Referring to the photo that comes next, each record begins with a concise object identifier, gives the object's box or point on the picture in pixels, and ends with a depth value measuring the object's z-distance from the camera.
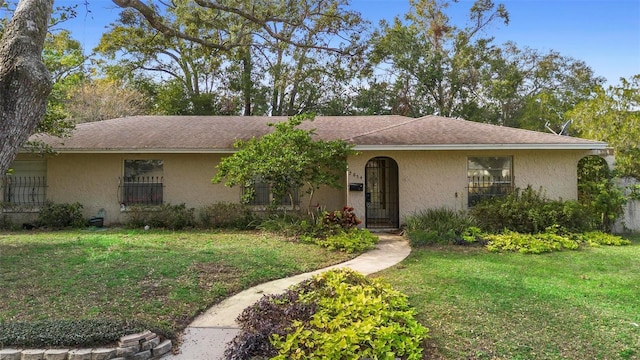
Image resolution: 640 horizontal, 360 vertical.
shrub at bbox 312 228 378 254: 8.80
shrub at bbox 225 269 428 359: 3.73
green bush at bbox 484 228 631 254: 8.75
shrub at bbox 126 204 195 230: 11.73
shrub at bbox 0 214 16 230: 11.85
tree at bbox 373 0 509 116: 27.41
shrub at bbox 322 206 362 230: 10.12
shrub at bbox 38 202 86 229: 11.75
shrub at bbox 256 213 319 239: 10.10
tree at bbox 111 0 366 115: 12.38
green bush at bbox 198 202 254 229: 11.88
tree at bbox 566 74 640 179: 12.78
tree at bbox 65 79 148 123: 23.64
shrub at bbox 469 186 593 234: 10.16
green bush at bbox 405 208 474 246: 9.43
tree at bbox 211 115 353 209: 9.77
